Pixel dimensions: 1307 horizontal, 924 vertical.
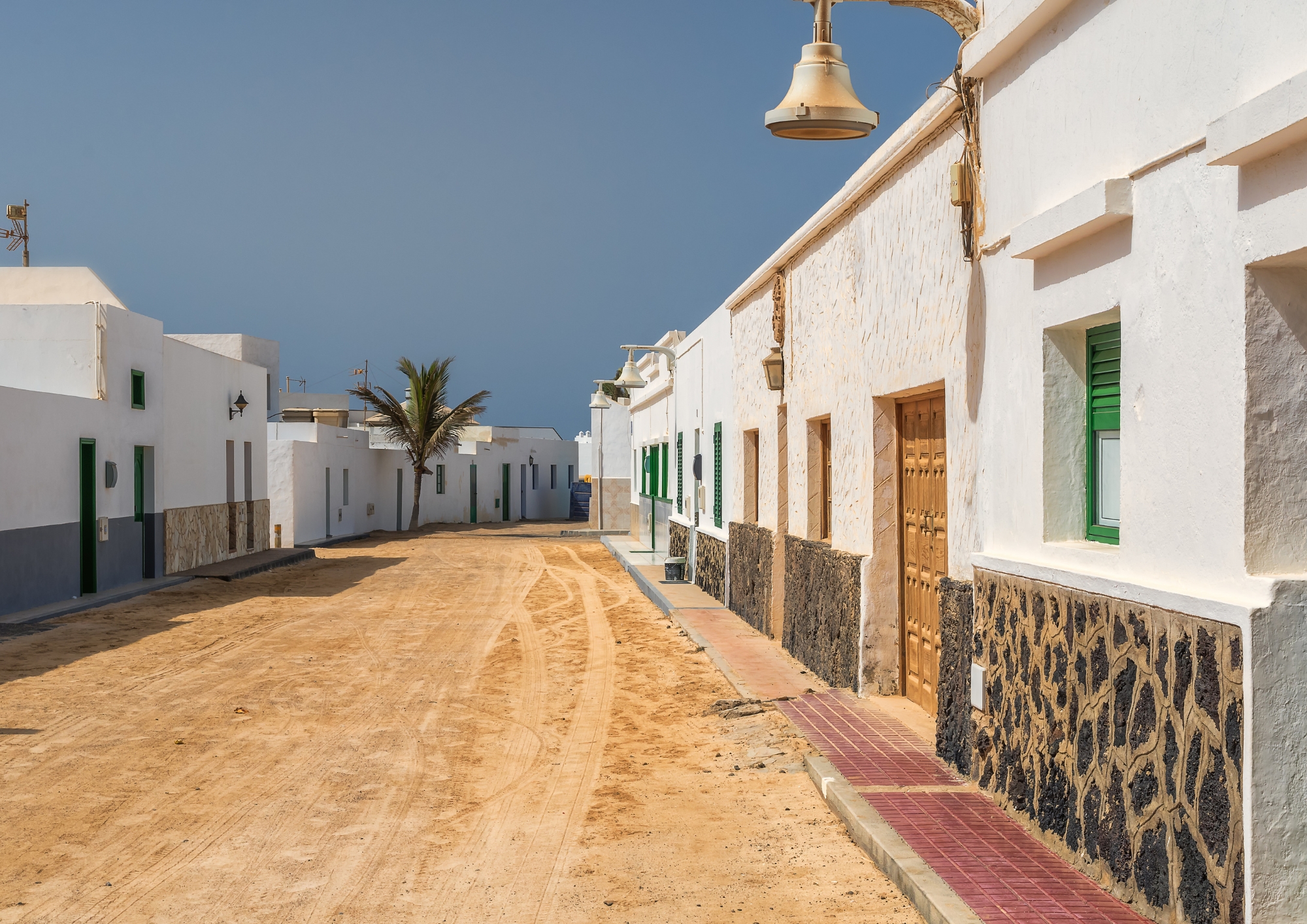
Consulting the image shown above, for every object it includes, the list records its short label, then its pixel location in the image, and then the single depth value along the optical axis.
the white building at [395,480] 28.53
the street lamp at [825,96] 6.39
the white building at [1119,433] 3.79
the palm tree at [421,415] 39.00
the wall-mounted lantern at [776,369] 12.25
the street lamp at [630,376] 24.52
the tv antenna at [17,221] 25.42
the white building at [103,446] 15.42
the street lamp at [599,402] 37.84
